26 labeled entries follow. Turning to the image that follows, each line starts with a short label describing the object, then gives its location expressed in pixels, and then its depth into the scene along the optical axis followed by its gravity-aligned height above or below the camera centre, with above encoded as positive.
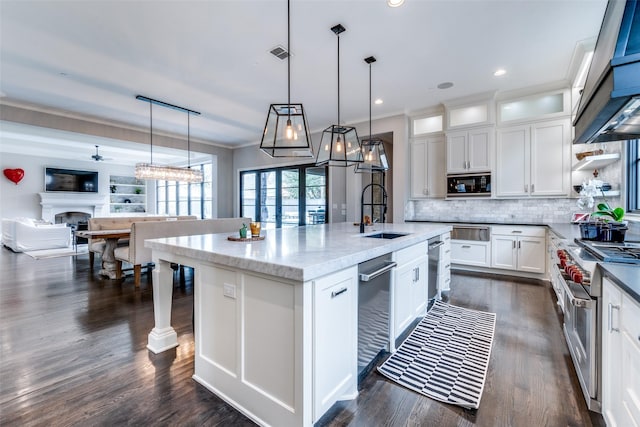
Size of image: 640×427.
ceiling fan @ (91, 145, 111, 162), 8.28 +1.61
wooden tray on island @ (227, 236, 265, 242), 2.09 -0.20
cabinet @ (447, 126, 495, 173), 4.68 +1.02
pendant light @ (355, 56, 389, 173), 3.14 +0.61
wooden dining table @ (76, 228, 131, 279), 4.36 -0.60
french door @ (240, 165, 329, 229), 6.61 +0.41
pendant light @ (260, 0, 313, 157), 2.23 +0.64
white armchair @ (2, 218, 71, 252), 6.73 -0.54
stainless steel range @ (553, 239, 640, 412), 1.48 -0.49
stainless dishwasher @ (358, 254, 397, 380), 1.76 -0.64
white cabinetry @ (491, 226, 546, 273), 4.20 -0.57
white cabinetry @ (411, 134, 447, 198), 5.21 +0.82
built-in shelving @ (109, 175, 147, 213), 11.13 +0.72
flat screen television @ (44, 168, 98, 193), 9.29 +1.10
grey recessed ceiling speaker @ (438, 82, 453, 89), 4.15 +1.84
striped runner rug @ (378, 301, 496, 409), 1.79 -1.10
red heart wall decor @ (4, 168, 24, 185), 8.45 +1.14
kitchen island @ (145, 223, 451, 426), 1.34 -0.58
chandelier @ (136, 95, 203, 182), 5.13 +0.78
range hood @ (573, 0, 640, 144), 1.17 +0.59
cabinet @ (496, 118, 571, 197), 4.16 +0.78
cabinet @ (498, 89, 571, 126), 4.14 +1.59
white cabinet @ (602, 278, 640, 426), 1.04 -0.61
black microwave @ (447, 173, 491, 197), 4.69 +0.43
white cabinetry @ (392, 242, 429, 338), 2.23 -0.64
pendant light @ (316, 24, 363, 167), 2.70 +0.63
